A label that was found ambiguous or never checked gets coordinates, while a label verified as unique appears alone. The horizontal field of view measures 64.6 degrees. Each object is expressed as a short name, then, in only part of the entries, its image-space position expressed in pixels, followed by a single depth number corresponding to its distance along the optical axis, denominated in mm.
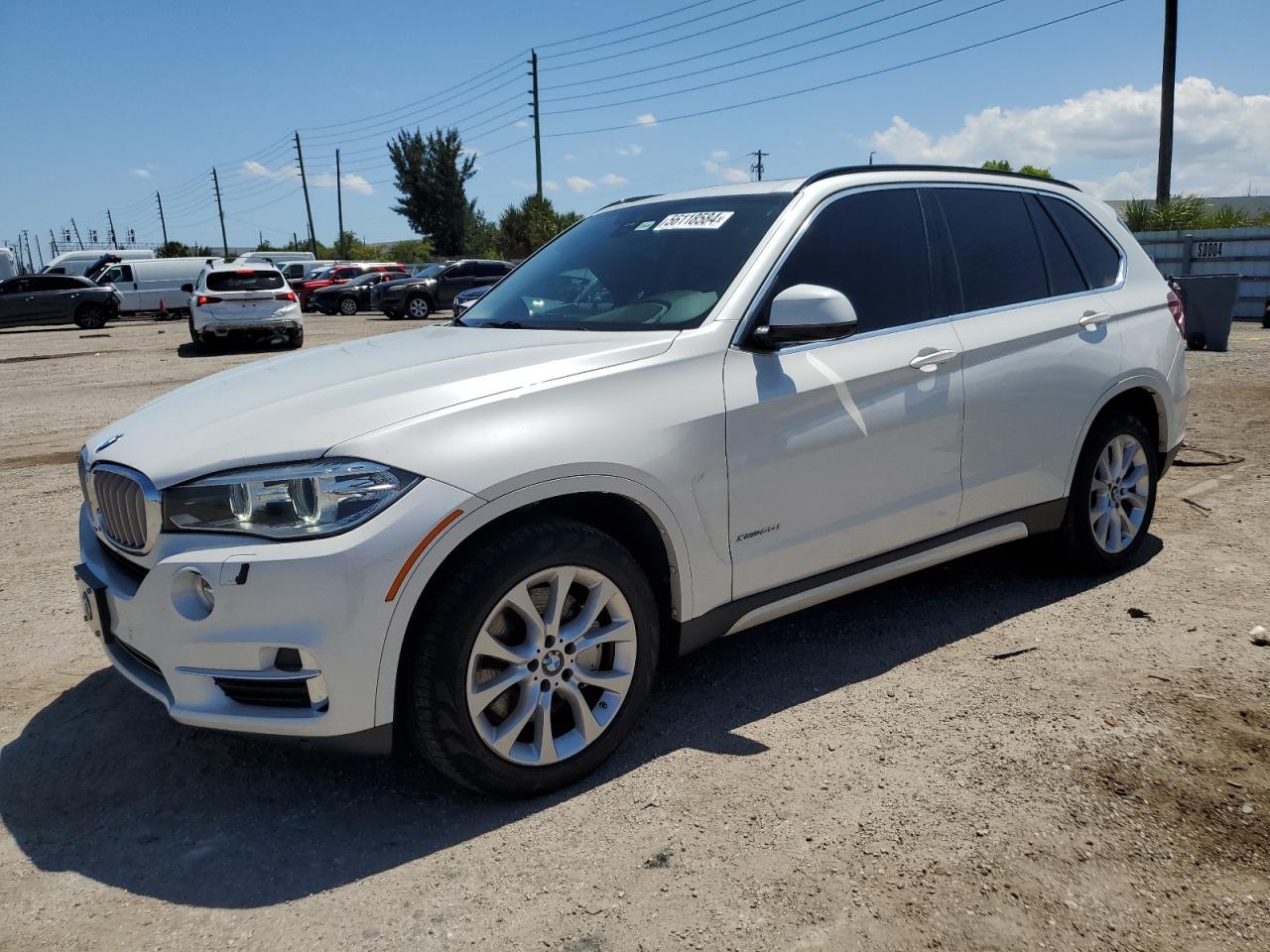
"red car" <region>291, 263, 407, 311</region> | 35938
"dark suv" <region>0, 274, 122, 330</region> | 27375
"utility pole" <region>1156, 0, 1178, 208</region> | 23062
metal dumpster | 13250
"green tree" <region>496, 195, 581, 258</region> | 47594
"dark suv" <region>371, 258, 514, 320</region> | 27844
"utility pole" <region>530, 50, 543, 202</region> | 45844
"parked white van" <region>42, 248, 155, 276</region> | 37906
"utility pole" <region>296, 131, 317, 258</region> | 75469
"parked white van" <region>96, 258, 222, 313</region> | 30547
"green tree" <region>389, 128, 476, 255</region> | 66875
